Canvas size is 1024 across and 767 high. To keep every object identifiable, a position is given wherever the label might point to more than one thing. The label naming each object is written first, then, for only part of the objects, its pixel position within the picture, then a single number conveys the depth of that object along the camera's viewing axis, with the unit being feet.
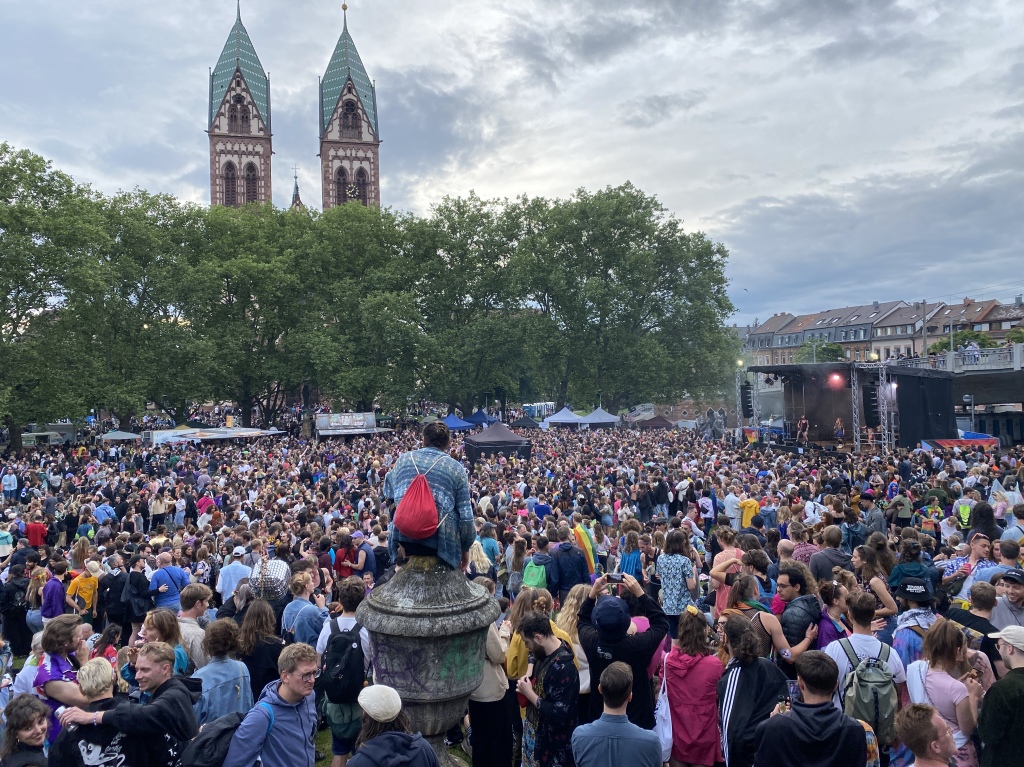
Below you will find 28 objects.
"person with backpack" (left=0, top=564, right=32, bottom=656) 25.95
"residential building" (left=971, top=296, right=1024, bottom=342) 227.20
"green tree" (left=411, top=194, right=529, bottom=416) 133.49
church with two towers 208.33
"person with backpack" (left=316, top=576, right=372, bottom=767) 13.60
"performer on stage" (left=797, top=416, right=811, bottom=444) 89.92
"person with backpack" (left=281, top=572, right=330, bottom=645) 17.19
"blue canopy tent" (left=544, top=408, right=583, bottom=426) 107.86
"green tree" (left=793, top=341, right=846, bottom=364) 248.11
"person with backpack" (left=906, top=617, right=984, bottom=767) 11.90
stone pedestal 11.21
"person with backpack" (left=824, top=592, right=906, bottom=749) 12.59
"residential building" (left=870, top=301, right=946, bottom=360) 244.42
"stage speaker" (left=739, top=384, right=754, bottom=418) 99.25
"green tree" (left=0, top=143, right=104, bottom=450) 91.50
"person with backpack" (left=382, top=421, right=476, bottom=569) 11.64
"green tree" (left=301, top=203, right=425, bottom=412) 124.57
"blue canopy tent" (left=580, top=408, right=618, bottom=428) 107.55
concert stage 76.07
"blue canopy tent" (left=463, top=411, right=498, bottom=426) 121.94
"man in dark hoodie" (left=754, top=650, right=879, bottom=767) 9.94
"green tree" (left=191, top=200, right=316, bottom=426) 122.31
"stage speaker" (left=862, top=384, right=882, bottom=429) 74.84
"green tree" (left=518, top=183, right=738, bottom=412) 132.77
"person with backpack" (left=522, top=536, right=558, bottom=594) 22.80
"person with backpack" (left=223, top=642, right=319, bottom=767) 10.56
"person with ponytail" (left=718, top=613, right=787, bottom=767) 12.44
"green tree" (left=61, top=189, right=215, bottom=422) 107.45
